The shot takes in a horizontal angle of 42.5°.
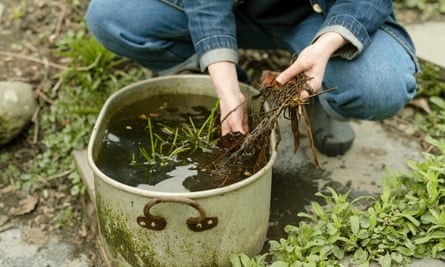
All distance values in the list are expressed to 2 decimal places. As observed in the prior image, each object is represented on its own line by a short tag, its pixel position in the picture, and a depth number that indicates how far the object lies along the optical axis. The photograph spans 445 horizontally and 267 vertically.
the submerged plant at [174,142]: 1.88
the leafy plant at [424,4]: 3.26
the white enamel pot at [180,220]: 1.61
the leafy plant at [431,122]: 2.58
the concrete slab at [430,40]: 2.79
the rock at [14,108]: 2.46
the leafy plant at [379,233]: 1.69
